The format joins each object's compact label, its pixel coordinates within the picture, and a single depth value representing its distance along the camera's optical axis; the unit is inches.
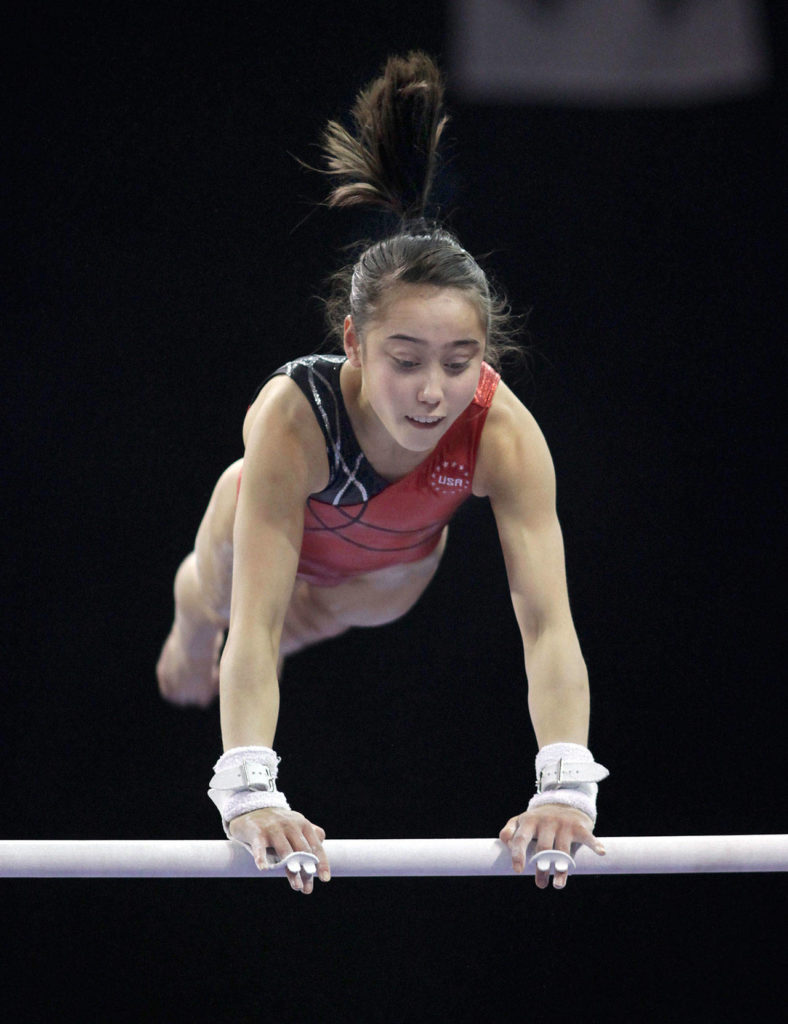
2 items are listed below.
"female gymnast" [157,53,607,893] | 369.7
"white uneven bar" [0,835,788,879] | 367.0
